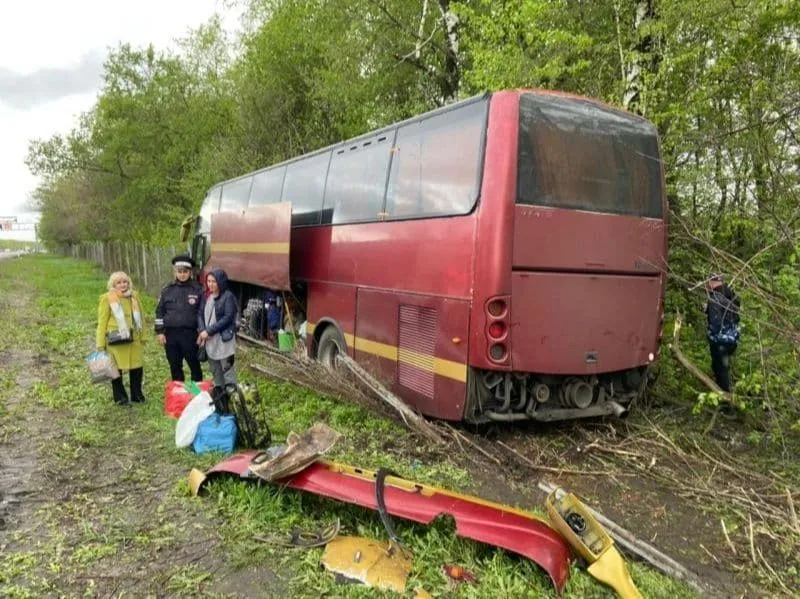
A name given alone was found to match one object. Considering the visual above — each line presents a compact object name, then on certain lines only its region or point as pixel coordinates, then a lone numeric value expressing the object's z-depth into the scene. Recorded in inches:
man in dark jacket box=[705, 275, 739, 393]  263.3
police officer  268.8
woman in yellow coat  260.4
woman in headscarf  253.3
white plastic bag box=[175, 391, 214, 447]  206.2
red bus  197.5
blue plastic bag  204.1
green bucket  361.4
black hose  134.1
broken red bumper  124.1
